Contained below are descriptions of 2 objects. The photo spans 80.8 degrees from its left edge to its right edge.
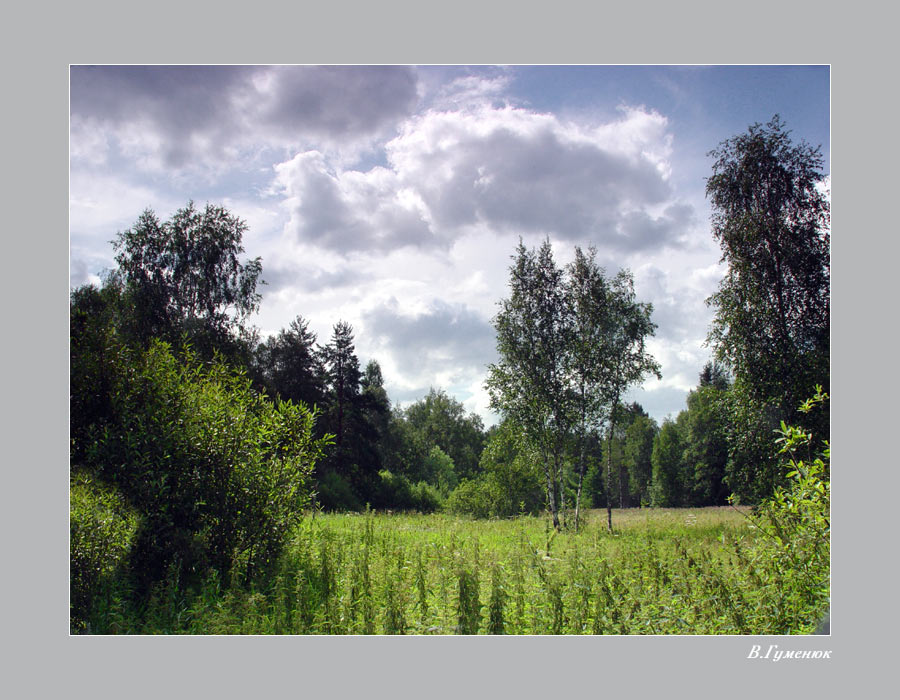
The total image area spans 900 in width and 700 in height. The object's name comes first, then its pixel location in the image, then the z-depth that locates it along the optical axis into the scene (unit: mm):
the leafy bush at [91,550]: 4910
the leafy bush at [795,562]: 4691
